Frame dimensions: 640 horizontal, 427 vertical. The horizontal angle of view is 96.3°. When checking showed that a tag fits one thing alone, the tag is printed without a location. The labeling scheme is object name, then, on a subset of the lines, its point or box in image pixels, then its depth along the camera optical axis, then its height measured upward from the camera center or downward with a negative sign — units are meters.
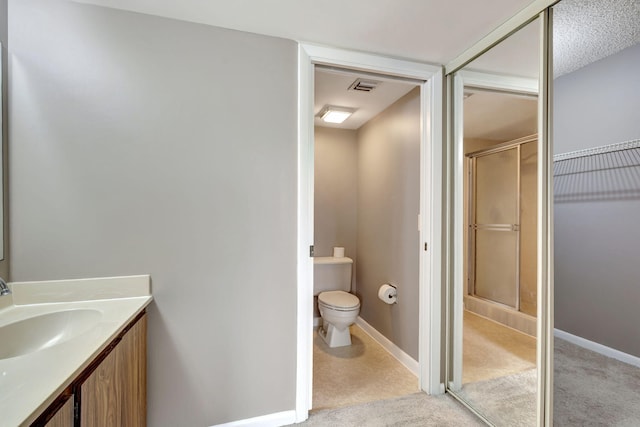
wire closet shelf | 1.16 +0.17
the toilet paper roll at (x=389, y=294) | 2.54 -0.73
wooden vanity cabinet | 0.77 -0.60
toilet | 2.59 -0.82
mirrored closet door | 1.49 -0.12
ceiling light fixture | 2.79 +1.00
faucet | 1.03 -0.28
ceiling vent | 2.23 +1.03
